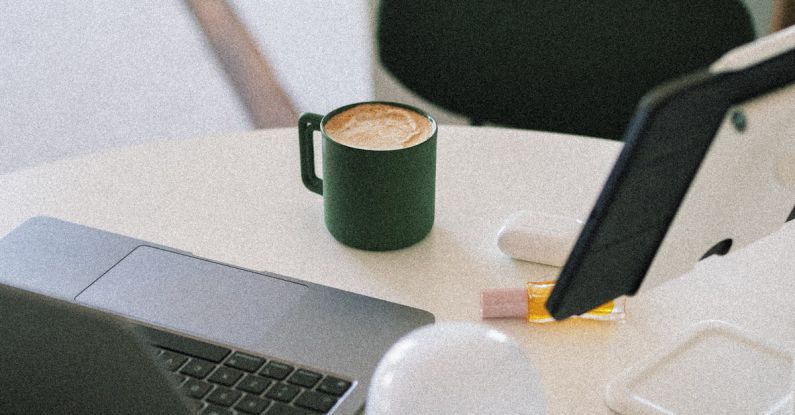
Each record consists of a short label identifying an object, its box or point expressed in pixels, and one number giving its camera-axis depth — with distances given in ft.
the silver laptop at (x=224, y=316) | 3.32
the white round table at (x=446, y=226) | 3.56
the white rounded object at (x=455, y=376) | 2.99
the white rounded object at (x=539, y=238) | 3.75
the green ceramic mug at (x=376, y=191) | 3.67
